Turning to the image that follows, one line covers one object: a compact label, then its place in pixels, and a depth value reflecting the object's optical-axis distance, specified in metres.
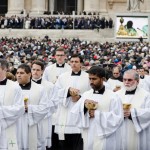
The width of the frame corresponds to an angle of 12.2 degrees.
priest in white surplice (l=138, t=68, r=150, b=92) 17.19
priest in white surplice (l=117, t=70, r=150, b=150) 12.00
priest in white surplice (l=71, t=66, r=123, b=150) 11.47
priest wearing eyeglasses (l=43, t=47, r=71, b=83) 17.16
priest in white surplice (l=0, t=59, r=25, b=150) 11.74
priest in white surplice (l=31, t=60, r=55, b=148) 14.72
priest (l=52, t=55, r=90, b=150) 14.83
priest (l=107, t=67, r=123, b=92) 16.47
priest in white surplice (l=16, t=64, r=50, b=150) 12.97
